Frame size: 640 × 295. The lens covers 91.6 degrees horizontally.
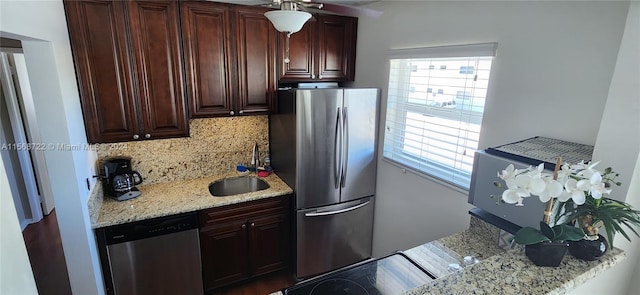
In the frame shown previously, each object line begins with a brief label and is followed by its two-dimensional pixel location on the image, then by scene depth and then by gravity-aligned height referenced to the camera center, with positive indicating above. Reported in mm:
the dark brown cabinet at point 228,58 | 2309 +156
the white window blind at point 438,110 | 1985 -199
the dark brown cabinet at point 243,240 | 2457 -1326
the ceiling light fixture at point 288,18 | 1139 +222
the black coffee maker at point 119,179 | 2369 -777
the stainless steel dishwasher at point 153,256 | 2139 -1274
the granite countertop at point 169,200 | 2132 -925
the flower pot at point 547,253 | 1046 -565
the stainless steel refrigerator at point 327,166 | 2508 -728
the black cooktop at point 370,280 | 1493 -976
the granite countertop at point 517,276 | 975 -626
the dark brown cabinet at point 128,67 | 1997 +63
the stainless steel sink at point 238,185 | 2888 -990
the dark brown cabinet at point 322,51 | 2701 +259
